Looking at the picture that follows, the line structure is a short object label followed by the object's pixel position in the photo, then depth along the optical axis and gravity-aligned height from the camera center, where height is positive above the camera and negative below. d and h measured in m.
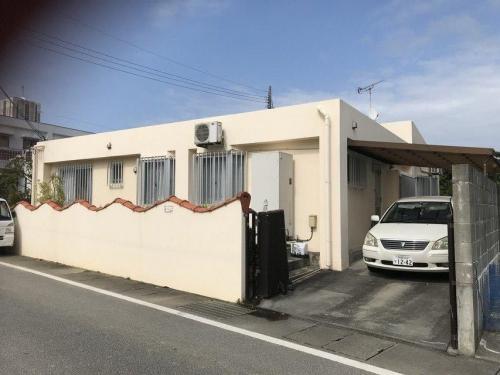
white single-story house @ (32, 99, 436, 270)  9.97 +0.81
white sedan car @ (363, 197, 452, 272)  8.28 -0.74
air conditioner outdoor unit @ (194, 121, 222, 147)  11.71 +1.63
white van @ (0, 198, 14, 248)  13.27 -0.84
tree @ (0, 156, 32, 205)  20.38 +0.96
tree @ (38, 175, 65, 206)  16.40 +0.34
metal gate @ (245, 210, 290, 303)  7.70 -0.98
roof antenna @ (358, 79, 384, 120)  19.30 +3.36
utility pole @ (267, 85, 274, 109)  35.21 +7.37
